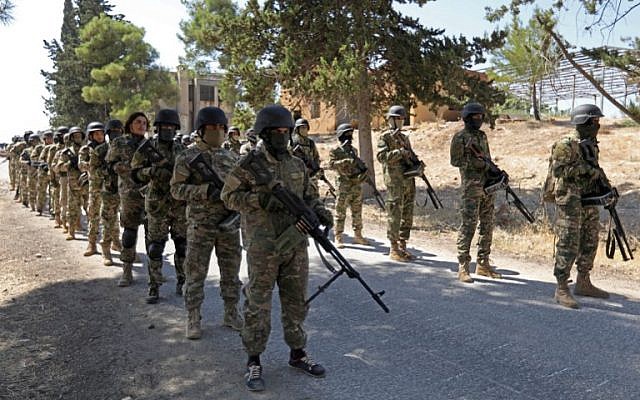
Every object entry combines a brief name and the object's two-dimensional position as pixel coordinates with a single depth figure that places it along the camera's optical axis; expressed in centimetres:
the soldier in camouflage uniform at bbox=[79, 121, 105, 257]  835
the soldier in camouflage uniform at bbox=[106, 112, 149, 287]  647
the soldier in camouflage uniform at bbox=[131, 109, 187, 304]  572
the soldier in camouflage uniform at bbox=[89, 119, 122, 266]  745
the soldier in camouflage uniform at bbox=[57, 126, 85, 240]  952
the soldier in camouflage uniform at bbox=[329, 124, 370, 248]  852
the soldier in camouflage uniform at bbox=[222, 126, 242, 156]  1231
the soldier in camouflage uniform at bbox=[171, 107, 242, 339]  466
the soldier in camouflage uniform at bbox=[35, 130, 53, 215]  1226
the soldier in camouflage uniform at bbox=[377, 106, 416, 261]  752
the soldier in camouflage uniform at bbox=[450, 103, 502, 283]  631
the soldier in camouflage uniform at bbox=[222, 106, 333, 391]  366
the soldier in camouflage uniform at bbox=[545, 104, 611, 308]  535
